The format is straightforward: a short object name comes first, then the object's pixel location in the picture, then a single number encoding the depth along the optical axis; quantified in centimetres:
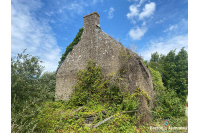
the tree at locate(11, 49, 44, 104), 464
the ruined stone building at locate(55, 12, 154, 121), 859
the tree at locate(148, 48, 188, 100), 1505
